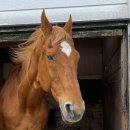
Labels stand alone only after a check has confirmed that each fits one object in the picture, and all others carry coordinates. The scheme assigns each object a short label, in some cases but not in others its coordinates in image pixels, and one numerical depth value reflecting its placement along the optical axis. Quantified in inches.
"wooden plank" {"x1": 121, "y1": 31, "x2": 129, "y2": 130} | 176.2
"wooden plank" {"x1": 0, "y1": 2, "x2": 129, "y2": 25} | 176.7
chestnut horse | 143.4
